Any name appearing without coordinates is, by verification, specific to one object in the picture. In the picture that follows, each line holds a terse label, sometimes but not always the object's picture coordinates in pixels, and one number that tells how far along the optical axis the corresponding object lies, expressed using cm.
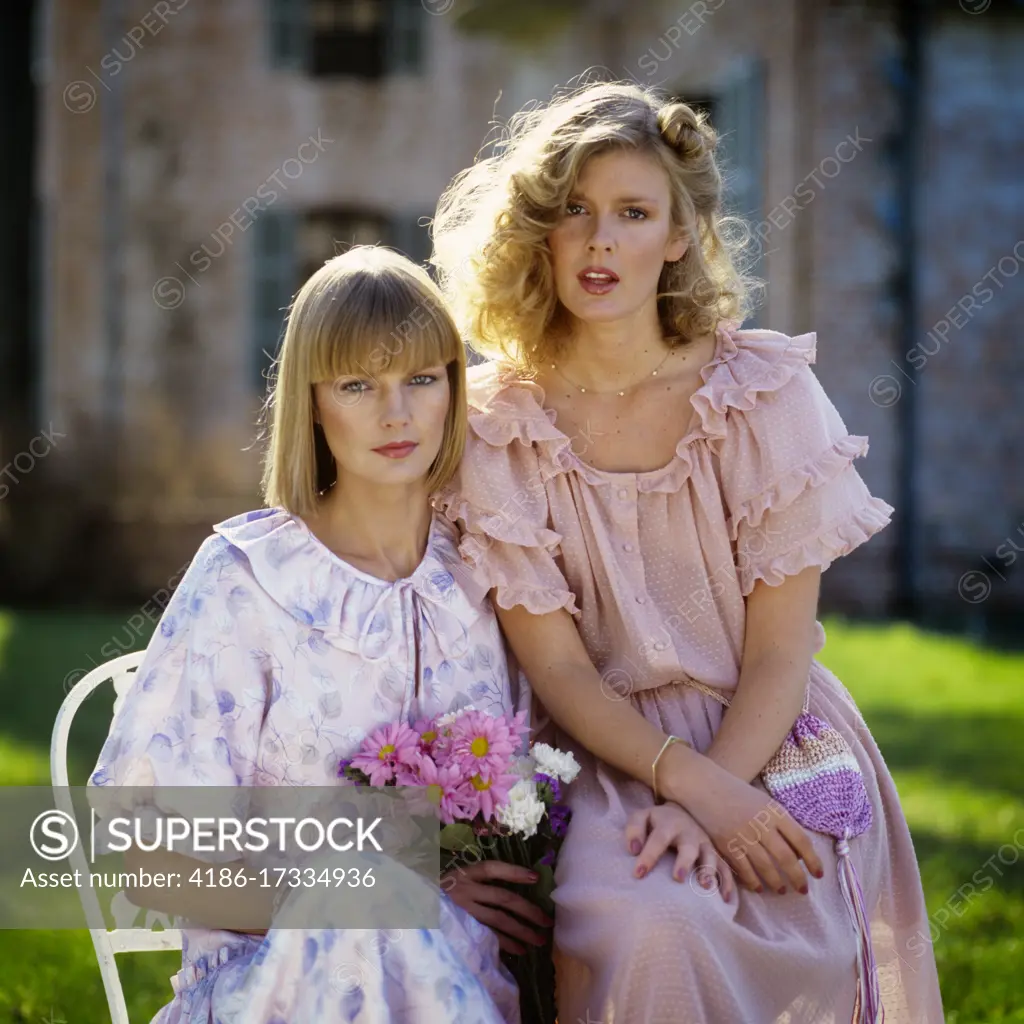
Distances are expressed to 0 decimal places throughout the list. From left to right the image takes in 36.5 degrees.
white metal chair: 296
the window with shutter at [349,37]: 1306
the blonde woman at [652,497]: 310
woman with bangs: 273
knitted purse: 288
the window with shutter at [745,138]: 1153
